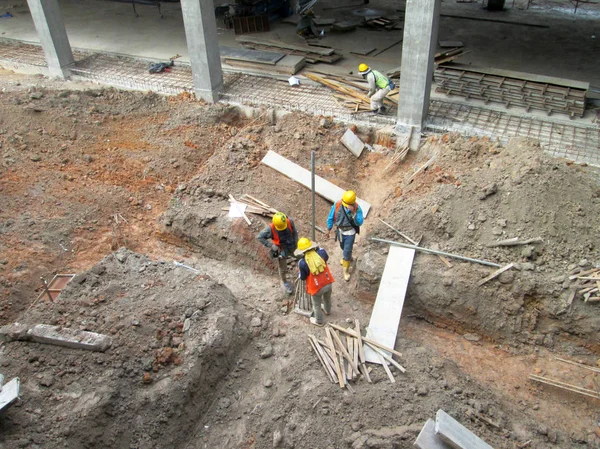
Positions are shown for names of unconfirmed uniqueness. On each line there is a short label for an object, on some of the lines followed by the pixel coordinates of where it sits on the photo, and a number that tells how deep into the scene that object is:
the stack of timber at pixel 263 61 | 13.95
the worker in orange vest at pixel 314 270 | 6.68
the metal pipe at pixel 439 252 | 7.51
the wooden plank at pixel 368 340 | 6.68
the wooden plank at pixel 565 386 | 6.49
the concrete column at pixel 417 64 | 9.69
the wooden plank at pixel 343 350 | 6.39
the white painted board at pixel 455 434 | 4.95
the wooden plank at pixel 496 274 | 7.36
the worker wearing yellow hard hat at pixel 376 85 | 11.14
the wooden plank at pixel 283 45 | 14.66
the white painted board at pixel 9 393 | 5.05
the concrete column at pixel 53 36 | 14.10
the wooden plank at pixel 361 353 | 6.32
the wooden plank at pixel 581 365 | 6.84
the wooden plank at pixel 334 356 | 6.15
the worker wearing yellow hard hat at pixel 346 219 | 7.85
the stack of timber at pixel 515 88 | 11.16
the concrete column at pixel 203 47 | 12.02
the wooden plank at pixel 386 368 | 6.25
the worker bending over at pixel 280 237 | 7.49
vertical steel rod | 7.85
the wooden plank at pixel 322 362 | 6.21
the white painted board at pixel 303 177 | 9.96
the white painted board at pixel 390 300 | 6.97
